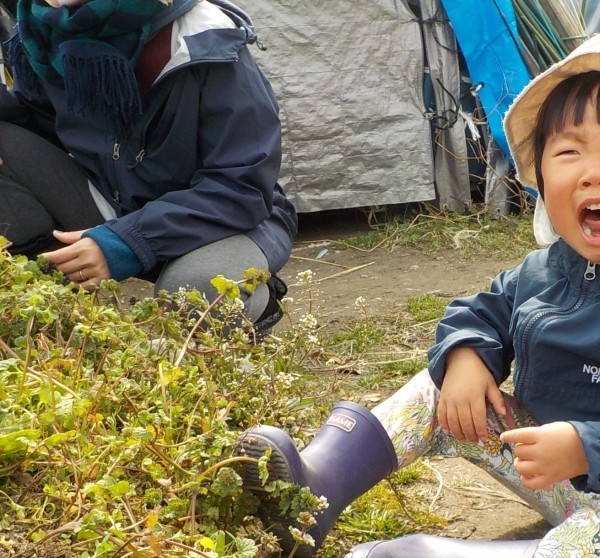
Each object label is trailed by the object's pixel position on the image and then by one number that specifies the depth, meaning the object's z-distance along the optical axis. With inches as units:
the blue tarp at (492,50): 223.6
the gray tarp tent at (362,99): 227.6
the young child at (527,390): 72.8
